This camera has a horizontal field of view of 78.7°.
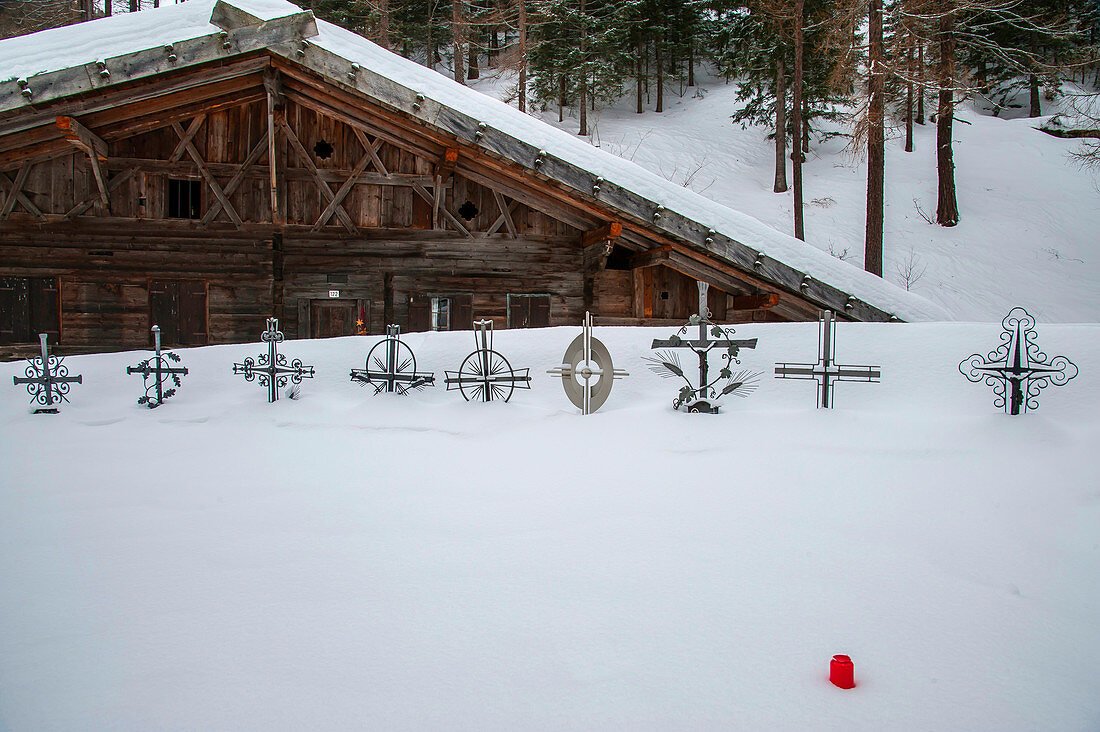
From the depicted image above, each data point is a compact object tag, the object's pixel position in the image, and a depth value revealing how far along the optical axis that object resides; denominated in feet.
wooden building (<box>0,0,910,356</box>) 37.78
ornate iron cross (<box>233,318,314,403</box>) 24.24
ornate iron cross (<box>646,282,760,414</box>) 20.92
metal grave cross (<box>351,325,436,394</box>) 24.18
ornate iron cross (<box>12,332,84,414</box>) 23.17
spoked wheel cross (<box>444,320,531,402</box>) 23.47
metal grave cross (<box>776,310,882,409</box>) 20.58
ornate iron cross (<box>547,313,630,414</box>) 21.67
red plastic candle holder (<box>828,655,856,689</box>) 7.97
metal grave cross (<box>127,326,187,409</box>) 23.94
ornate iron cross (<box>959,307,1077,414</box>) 18.57
